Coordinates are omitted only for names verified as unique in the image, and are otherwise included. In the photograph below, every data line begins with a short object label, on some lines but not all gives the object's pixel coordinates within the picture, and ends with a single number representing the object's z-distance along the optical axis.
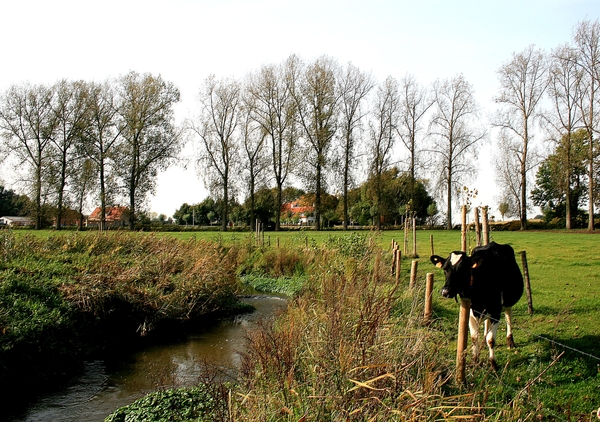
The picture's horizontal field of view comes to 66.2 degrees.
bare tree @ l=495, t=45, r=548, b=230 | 44.53
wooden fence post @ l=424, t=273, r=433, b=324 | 6.21
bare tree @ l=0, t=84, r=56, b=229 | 43.84
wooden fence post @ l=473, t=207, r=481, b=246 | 9.31
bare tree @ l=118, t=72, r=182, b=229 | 44.97
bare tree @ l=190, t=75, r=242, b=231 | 49.44
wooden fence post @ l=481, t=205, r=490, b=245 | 8.44
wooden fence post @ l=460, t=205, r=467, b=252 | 8.19
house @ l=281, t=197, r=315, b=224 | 82.24
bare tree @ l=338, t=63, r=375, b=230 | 50.47
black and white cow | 6.17
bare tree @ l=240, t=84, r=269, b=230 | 49.78
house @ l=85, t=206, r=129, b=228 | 45.00
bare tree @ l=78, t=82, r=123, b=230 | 45.00
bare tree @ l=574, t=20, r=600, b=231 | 36.88
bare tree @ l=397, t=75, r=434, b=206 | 51.41
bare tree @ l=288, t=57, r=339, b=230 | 48.62
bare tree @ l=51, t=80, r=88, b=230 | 44.78
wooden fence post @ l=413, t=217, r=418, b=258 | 19.19
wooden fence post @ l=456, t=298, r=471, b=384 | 5.21
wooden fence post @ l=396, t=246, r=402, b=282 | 11.47
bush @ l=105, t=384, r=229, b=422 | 5.87
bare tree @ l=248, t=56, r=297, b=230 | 48.31
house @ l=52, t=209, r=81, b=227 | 45.14
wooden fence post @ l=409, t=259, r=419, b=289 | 9.52
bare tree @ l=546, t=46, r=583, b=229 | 38.22
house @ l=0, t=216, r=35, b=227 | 59.33
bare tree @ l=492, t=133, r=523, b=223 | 47.69
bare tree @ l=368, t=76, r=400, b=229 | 50.84
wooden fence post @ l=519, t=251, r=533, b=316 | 9.02
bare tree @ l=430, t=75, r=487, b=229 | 49.50
